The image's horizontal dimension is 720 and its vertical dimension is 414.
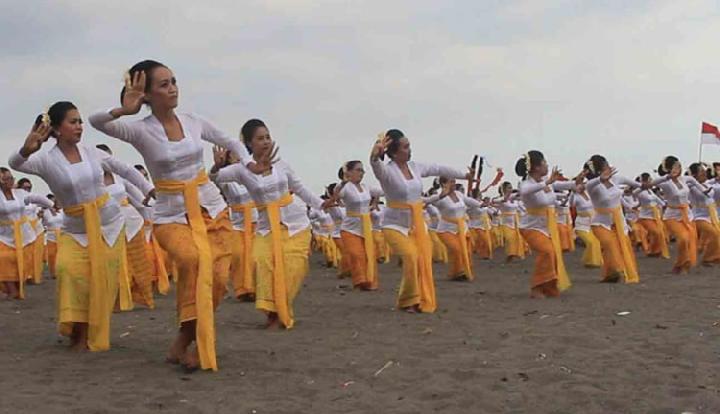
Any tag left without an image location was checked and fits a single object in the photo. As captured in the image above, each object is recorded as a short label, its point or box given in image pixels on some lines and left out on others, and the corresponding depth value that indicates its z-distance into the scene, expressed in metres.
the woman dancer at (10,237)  13.05
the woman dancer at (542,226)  11.48
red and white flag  28.45
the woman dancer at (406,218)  9.90
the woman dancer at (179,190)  6.07
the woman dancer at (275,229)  8.26
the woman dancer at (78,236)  7.15
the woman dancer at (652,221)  20.89
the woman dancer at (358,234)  13.59
